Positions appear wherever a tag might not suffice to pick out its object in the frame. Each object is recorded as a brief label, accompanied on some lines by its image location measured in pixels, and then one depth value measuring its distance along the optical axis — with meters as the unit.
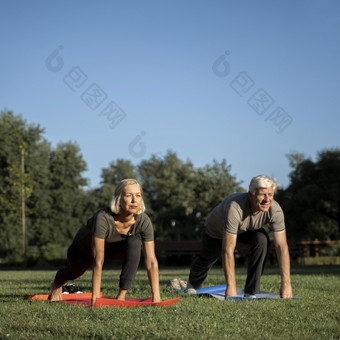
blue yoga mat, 6.12
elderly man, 6.14
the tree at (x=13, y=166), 36.31
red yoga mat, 5.49
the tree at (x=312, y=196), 34.22
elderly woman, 5.61
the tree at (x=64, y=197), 44.66
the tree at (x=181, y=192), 37.72
